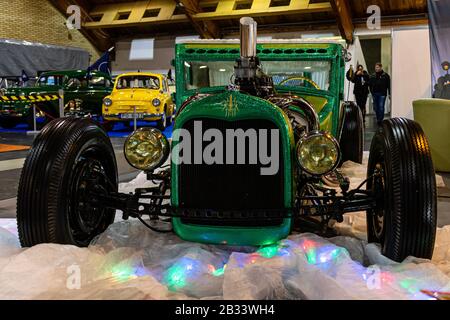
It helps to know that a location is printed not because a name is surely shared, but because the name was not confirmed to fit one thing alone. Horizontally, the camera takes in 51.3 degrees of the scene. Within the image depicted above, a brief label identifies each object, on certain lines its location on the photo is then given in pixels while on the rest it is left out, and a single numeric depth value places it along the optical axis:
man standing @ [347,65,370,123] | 11.72
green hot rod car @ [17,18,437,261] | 2.30
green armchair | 5.94
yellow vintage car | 10.69
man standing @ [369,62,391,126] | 10.99
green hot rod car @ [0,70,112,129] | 11.09
